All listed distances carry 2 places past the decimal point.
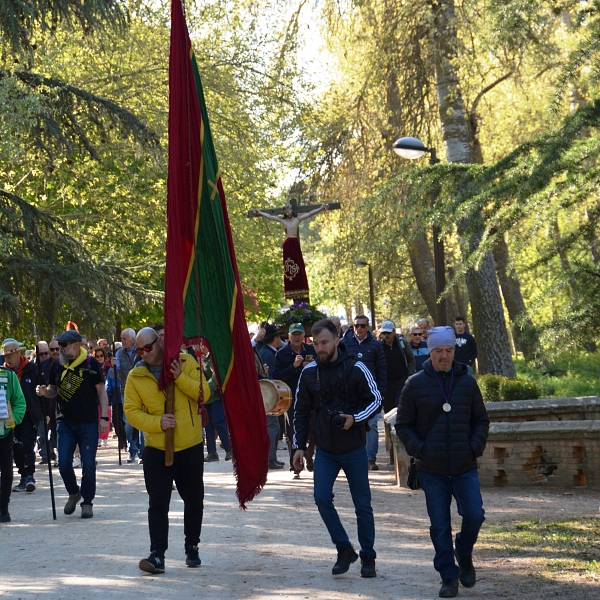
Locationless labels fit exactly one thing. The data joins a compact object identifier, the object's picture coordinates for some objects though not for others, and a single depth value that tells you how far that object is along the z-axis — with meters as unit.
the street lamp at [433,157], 18.20
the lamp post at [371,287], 38.86
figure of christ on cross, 23.50
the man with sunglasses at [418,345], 18.09
